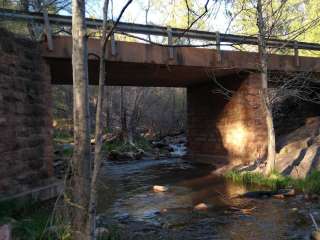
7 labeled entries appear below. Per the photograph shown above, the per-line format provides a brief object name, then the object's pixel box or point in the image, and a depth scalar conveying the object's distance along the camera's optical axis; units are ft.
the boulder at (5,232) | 13.24
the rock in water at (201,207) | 27.30
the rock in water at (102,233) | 18.60
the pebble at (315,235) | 18.52
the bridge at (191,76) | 31.48
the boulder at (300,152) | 35.89
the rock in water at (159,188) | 35.50
